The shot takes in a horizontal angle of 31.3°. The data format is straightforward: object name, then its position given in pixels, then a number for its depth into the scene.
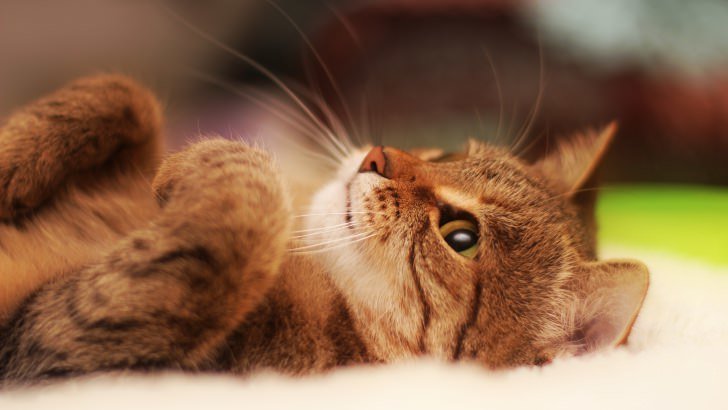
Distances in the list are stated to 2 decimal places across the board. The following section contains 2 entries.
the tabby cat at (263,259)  0.49
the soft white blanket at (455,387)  0.48
